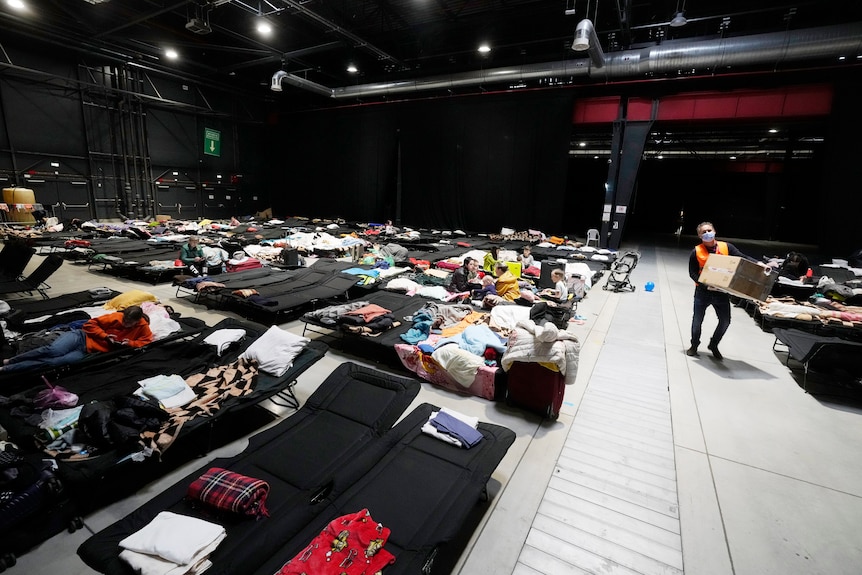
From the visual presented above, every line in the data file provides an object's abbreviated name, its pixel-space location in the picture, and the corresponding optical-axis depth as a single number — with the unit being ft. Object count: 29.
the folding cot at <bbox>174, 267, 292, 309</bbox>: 16.61
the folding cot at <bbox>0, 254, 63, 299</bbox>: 15.22
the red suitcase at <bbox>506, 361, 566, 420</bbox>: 9.29
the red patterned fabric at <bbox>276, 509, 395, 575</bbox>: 4.68
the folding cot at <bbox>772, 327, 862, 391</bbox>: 10.73
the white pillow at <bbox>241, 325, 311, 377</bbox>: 9.57
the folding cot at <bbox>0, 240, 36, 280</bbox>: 17.06
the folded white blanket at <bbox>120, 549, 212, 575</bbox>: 4.53
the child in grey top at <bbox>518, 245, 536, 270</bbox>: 24.35
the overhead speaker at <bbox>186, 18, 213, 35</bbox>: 23.79
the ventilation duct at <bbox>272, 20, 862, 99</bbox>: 22.27
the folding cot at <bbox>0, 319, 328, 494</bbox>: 6.28
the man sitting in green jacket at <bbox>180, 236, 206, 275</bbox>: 21.86
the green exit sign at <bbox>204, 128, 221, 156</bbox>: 48.44
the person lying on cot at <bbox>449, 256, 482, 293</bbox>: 18.83
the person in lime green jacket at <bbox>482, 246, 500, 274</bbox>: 20.72
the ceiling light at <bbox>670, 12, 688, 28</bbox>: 21.89
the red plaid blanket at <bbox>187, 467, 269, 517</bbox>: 5.46
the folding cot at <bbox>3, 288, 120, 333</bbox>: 12.00
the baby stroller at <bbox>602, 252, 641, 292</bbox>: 22.22
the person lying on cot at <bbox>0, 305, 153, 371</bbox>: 8.91
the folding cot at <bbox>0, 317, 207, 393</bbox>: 8.48
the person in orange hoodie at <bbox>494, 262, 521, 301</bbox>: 17.77
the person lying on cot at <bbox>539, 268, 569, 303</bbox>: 16.17
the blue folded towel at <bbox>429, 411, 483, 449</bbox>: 7.16
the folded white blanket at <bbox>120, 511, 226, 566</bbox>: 4.70
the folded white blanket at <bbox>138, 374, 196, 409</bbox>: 8.00
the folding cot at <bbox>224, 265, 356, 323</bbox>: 15.25
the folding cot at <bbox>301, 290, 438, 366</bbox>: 12.06
